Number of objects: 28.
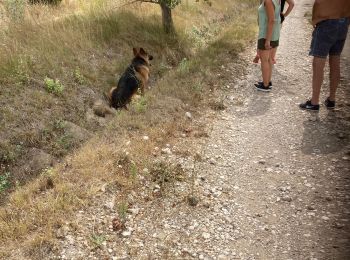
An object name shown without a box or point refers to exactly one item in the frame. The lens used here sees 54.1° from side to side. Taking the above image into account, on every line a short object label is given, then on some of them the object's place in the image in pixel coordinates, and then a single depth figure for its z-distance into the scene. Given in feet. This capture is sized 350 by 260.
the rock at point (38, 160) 16.98
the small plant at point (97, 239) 11.94
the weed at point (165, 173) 15.12
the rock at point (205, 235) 12.66
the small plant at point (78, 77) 23.39
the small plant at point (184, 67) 25.03
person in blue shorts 17.99
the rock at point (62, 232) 12.14
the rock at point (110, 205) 13.62
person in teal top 20.22
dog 22.18
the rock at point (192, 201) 14.08
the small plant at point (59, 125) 19.66
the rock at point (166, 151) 17.10
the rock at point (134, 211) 13.62
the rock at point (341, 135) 18.18
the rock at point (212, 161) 16.79
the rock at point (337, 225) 12.71
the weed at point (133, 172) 14.98
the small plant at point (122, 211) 13.26
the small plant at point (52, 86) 21.57
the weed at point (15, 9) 27.07
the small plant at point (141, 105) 20.22
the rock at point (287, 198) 14.28
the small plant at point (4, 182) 15.09
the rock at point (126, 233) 12.57
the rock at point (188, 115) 20.33
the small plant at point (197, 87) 22.88
